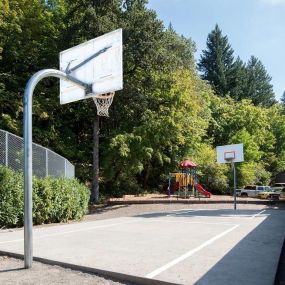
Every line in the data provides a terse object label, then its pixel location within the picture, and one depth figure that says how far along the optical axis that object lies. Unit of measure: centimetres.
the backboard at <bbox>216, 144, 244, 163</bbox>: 1834
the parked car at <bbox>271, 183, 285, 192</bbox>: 2683
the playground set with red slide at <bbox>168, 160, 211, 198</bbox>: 2226
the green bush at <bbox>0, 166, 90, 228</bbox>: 1008
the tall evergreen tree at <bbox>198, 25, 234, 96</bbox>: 4745
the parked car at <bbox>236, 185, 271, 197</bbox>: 2696
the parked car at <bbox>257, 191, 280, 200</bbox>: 2523
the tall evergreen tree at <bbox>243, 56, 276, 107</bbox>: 5033
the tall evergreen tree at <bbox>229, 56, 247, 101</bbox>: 4686
